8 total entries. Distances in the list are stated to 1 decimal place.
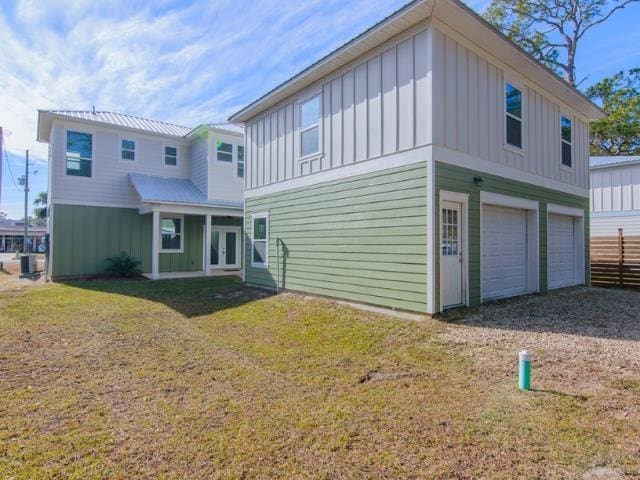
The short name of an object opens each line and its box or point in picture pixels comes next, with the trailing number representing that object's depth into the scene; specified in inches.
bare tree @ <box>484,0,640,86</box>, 816.9
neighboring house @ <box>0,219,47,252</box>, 1828.7
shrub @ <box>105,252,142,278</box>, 563.5
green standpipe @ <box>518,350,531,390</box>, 150.0
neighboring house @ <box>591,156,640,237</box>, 575.8
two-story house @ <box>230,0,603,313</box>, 263.9
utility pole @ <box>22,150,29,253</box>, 1095.2
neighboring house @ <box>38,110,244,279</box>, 547.5
